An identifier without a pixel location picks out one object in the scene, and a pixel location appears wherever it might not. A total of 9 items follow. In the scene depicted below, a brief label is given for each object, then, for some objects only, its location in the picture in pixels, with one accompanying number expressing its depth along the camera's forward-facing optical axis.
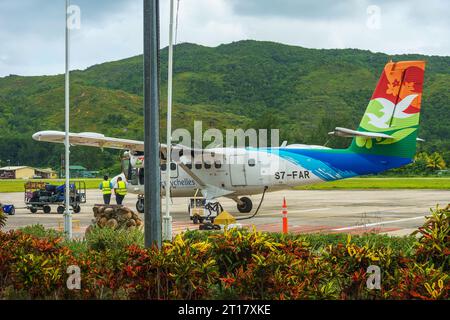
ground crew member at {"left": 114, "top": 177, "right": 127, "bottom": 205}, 30.12
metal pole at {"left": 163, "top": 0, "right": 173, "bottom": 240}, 13.50
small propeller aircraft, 24.06
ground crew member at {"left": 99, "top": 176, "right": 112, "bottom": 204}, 30.28
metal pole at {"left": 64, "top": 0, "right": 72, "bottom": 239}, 16.25
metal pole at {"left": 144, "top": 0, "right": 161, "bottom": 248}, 8.75
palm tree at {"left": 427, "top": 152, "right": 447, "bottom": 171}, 84.33
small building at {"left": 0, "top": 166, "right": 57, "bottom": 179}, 133.51
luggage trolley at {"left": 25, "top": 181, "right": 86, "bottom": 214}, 30.48
